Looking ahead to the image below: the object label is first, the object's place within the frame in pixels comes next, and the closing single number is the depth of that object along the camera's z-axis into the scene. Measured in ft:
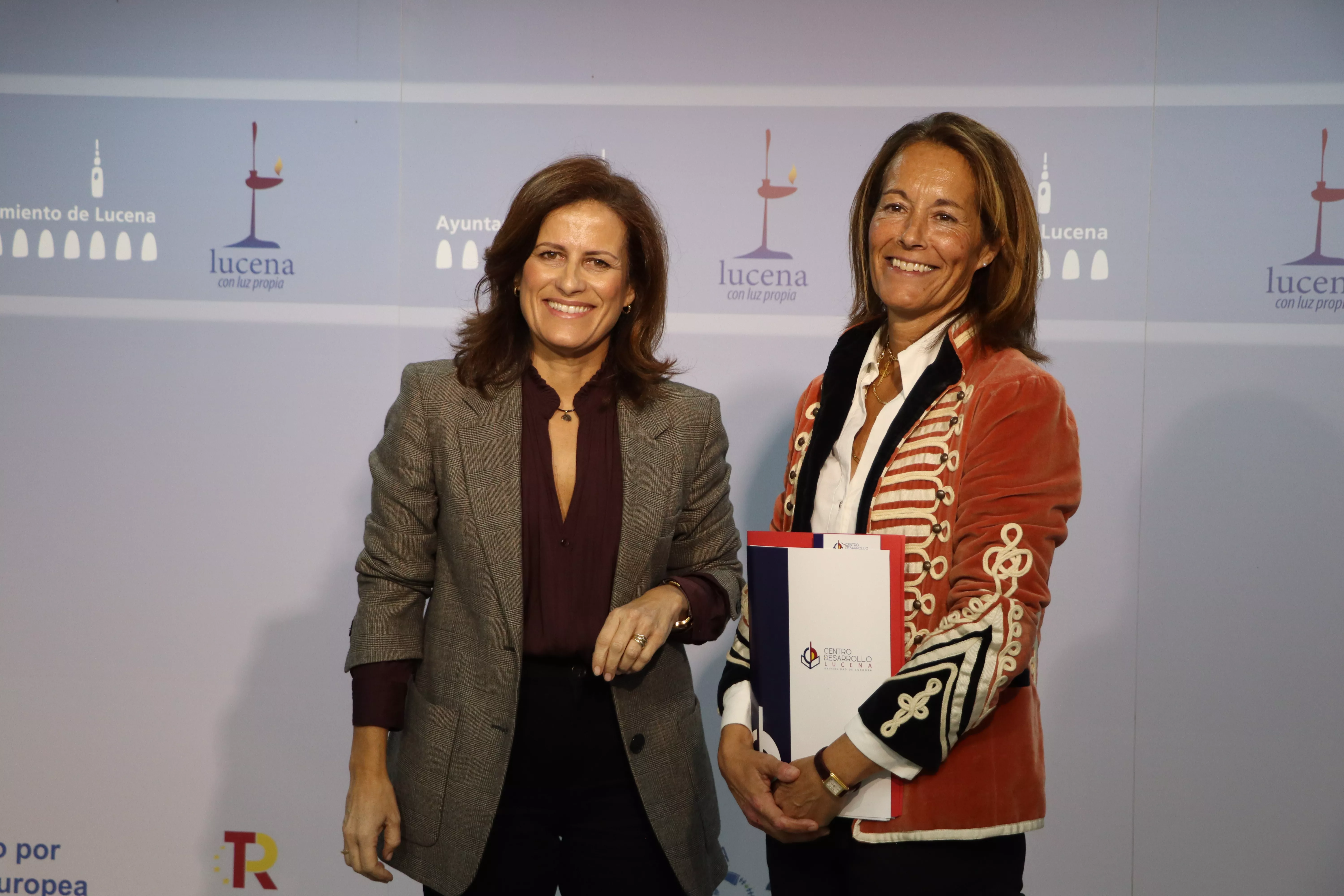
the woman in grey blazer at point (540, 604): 5.33
